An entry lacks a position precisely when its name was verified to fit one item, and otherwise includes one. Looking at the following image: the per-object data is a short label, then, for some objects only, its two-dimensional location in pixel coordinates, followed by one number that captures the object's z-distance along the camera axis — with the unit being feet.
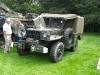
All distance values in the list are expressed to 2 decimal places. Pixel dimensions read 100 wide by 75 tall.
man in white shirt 15.87
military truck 13.54
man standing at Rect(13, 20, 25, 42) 17.65
